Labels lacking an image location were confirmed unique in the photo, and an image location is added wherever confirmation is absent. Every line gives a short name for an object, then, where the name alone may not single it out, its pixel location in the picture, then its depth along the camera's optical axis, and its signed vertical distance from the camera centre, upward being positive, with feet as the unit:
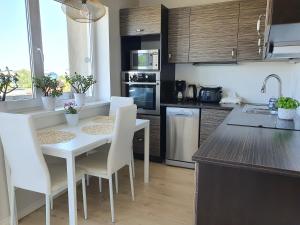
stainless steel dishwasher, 9.95 -2.43
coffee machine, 11.24 -0.48
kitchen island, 3.32 -1.57
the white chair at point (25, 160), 5.18 -1.90
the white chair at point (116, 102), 9.38 -0.94
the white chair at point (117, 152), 6.47 -2.13
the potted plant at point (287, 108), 6.53 -0.81
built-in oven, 10.36 -0.45
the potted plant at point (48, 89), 7.27 -0.31
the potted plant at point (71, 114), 7.58 -1.12
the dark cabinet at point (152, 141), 10.61 -2.86
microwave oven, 10.20 +0.88
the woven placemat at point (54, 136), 5.92 -1.53
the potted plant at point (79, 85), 8.33 -0.21
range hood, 3.26 +0.86
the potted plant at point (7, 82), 6.22 -0.08
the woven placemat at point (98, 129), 6.88 -1.53
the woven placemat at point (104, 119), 8.39 -1.48
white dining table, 5.40 -1.66
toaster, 10.45 -0.67
